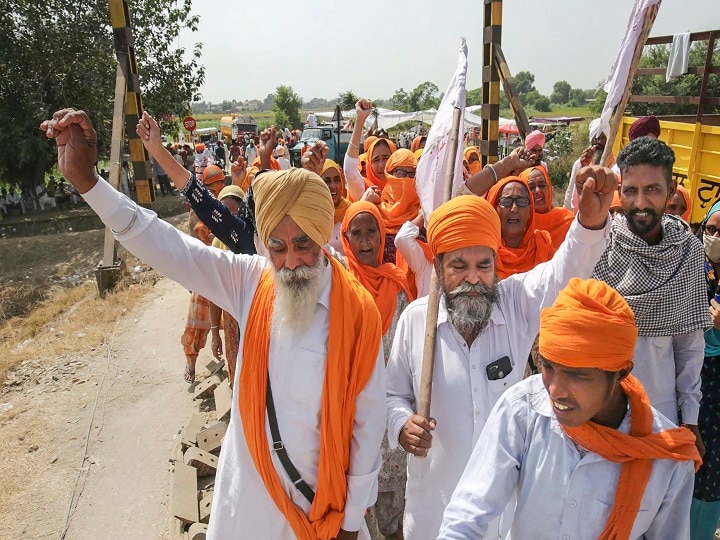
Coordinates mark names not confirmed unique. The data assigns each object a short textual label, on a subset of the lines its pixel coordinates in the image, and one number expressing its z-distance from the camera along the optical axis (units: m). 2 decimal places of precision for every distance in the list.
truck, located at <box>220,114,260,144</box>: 34.49
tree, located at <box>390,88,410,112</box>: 54.41
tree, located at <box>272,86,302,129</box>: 66.19
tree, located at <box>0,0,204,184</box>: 13.06
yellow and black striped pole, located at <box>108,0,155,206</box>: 4.93
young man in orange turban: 1.29
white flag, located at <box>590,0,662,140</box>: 2.27
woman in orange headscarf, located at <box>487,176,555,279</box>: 3.00
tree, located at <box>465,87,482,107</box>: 59.70
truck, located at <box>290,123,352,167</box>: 23.83
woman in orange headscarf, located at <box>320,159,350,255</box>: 3.99
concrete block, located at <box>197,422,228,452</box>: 3.95
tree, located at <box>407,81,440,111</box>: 52.00
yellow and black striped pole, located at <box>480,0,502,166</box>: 4.91
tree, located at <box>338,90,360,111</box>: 44.09
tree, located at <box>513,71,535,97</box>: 134.80
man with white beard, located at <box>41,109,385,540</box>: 1.88
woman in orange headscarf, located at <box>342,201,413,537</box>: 2.94
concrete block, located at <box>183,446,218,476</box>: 3.70
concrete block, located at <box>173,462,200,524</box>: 3.27
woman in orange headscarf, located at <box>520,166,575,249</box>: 3.46
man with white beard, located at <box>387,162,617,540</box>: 1.90
